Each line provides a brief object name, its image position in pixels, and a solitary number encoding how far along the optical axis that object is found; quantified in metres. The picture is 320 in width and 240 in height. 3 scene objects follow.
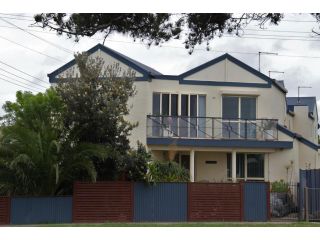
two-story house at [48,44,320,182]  29.34
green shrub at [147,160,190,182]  22.30
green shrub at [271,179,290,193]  25.39
